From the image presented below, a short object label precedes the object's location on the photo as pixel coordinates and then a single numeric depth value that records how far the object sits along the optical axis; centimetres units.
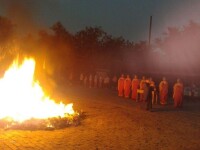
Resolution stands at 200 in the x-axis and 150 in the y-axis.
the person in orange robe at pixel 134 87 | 1377
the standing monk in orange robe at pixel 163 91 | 1244
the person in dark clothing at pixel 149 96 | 1047
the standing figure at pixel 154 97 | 1227
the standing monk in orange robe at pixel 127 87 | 1435
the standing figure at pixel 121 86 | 1486
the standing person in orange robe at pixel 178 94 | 1194
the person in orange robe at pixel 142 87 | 1254
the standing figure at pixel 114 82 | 1929
